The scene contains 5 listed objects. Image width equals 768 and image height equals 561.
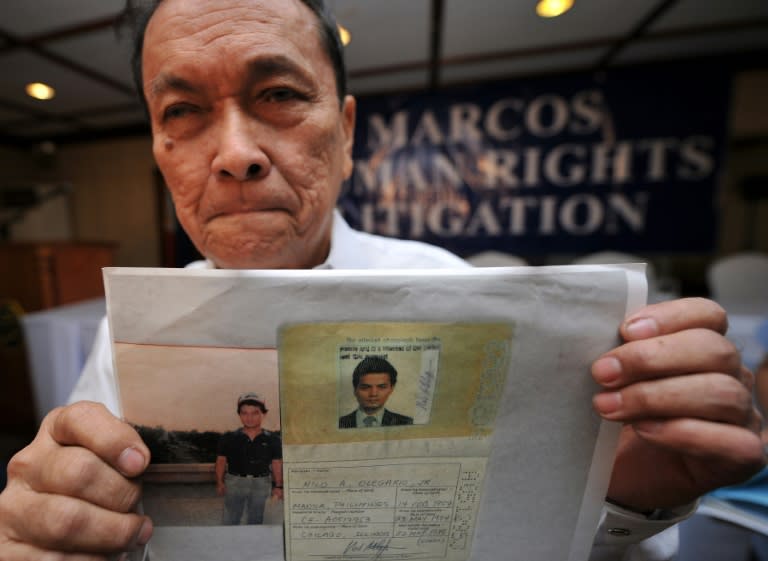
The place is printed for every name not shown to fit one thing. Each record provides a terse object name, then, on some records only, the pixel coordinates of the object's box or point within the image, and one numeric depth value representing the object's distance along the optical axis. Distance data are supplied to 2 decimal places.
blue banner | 2.01
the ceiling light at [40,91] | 2.17
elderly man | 0.29
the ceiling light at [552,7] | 1.51
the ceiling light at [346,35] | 1.64
